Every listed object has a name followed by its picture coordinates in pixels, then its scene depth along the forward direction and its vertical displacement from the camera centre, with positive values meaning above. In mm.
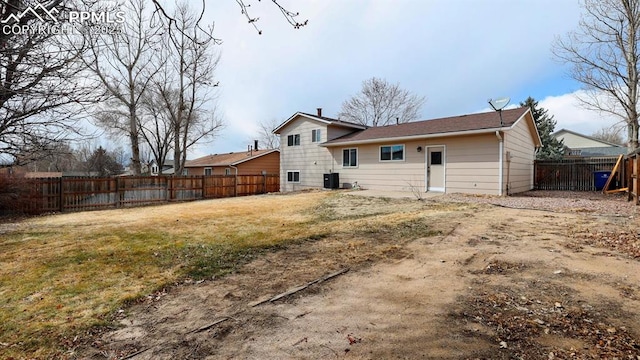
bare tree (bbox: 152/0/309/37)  2922 +1613
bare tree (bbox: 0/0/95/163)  3361 +1207
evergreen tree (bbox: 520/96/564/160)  23453 +3650
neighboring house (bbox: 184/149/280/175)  24906 +1151
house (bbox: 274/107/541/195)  11156 +1069
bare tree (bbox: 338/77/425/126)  30094 +7496
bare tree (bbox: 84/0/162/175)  16625 +5788
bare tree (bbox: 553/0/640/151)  13758 +5906
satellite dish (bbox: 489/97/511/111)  10992 +2730
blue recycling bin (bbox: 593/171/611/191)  13166 -50
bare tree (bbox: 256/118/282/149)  39188 +5641
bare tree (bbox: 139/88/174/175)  22375 +4529
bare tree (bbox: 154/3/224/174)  19422 +5851
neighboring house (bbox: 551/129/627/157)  28384 +3636
